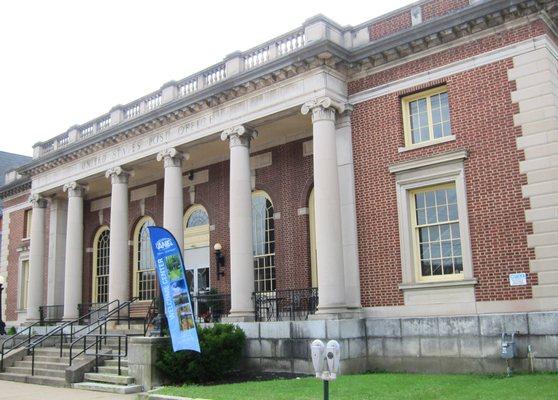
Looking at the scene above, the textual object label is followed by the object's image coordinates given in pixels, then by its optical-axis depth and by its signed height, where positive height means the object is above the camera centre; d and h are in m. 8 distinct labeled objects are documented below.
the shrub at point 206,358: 15.28 -1.36
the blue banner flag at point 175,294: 14.68 +0.24
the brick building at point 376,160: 15.27 +4.06
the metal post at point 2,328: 26.19 -0.73
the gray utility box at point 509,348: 14.12 -1.24
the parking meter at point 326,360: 8.35 -0.81
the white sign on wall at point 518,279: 14.71 +0.32
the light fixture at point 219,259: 23.89 +1.68
